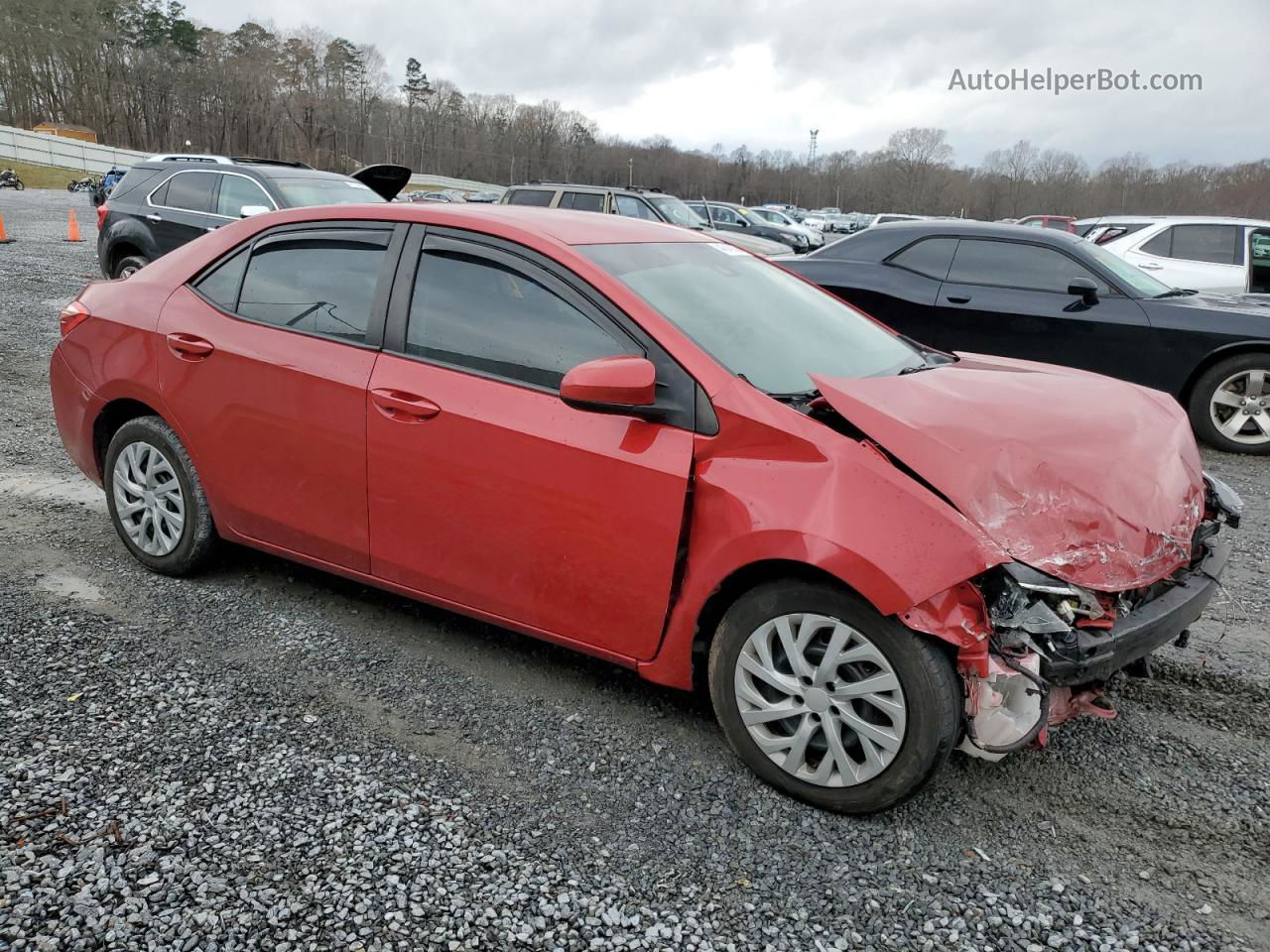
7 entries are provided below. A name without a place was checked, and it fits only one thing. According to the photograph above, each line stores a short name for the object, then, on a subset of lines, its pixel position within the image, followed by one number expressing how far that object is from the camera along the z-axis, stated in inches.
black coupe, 279.6
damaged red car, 99.4
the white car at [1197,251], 399.9
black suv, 413.7
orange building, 3046.8
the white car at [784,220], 1141.1
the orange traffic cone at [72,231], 762.2
